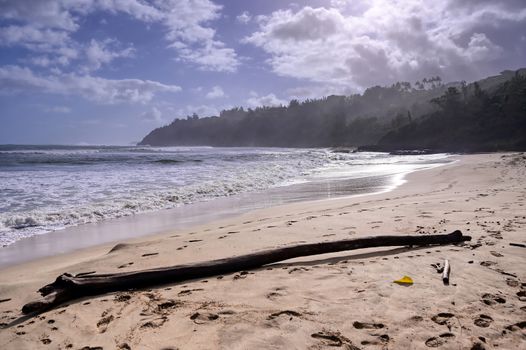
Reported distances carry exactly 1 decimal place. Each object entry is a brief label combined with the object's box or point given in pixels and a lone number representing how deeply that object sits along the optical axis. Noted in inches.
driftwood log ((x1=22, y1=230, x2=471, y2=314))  126.1
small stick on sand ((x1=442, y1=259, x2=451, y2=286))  125.9
